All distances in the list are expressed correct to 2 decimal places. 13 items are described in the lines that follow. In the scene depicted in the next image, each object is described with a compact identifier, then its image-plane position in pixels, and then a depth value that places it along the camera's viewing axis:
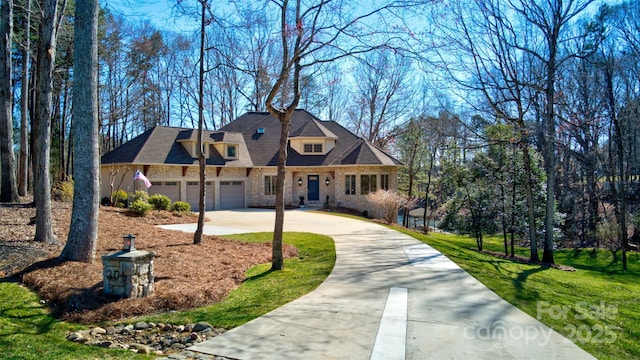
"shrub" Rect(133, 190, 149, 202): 18.51
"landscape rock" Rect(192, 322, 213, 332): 5.12
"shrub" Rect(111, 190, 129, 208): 19.17
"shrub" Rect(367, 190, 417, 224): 20.98
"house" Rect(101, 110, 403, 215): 21.81
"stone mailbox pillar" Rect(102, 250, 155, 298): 5.99
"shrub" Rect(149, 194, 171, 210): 18.92
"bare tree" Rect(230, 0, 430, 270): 8.48
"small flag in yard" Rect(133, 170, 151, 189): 19.02
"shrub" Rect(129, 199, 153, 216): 16.67
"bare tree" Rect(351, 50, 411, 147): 32.83
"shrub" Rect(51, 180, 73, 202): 16.78
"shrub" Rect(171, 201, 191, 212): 19.25
